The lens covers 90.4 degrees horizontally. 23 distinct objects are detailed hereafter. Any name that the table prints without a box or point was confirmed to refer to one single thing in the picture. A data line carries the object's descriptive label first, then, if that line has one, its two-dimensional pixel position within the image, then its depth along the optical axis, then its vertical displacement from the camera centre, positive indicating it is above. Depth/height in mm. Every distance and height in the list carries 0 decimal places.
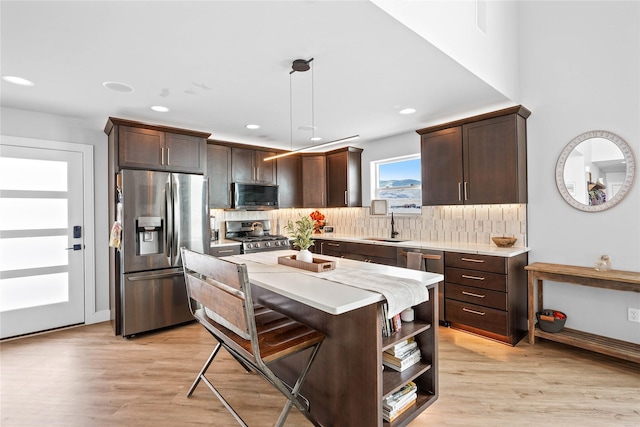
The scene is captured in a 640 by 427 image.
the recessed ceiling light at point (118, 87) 2723 +1133
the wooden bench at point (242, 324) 1536 -682
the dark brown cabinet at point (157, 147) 3512 +814
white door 3424 -256
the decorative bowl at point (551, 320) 3004 -1040
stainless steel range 4527 -341
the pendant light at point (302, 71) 2348 +1130
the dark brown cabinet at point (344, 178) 5148 +598
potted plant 2344 -170
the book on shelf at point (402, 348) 1924 -833
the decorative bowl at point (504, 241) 3406 -315
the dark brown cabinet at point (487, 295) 3086 -849
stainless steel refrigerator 3447 -303
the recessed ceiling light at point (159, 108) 3288 +1134
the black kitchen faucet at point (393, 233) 4750 -296
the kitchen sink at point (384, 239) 4527 -387
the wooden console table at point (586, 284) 2600 -637
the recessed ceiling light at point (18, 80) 2619 +1150
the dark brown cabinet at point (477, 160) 3293 +592
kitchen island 1619 -734
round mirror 2846 +377
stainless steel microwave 4758 +291
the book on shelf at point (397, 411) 1785 -1141
